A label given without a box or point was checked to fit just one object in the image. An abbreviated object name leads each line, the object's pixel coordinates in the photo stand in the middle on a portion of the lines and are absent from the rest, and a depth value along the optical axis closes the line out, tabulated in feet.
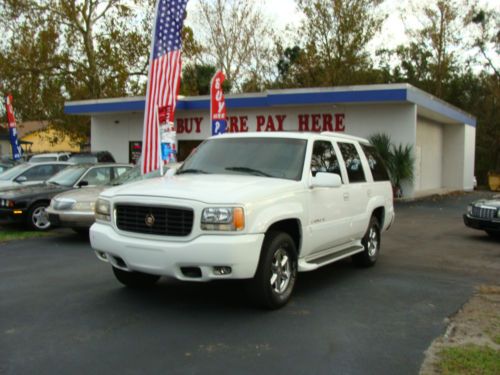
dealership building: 67.56
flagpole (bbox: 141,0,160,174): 45.29
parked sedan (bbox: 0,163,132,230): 36.45
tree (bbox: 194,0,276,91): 128.98
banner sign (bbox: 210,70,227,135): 64.95
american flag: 45.09
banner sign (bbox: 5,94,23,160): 85.35
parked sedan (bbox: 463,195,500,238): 35.86
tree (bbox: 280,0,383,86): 106.11
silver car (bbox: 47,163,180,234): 32.32
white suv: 16.65
